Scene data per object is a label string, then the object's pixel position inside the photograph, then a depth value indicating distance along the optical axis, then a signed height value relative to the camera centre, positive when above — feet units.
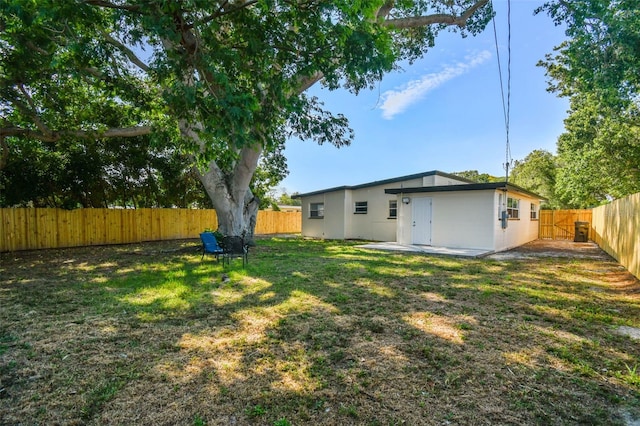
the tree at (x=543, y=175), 92.94 +10.14
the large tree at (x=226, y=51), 12.00 +7.01
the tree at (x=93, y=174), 37.93 +4.43
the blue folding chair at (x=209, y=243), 27.78 -3.32
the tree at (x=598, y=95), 22.20 +11.14
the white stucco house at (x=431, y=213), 36.78 -0.78
